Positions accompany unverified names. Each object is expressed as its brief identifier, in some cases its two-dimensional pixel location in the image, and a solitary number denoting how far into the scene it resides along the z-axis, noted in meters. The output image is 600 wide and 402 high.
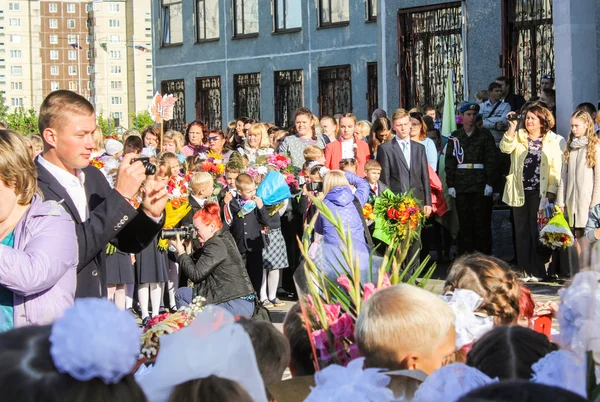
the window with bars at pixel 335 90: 28.83
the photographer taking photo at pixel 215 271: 8.08
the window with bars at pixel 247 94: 31.55
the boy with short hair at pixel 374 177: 11.66
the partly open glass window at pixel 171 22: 34.28
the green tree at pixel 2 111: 79.69
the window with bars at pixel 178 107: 34.00
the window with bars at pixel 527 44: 16.77
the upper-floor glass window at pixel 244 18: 31.72
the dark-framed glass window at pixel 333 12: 28.95
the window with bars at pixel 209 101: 32.84
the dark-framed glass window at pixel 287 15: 30.28
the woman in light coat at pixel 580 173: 10.46
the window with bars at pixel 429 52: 18.58
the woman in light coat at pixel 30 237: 3.92
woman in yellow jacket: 11.38
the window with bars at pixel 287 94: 30.25
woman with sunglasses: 13.93
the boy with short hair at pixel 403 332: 3.03
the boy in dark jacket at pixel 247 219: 11.20
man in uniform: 12.88
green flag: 14.45
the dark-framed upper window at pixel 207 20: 33.00
